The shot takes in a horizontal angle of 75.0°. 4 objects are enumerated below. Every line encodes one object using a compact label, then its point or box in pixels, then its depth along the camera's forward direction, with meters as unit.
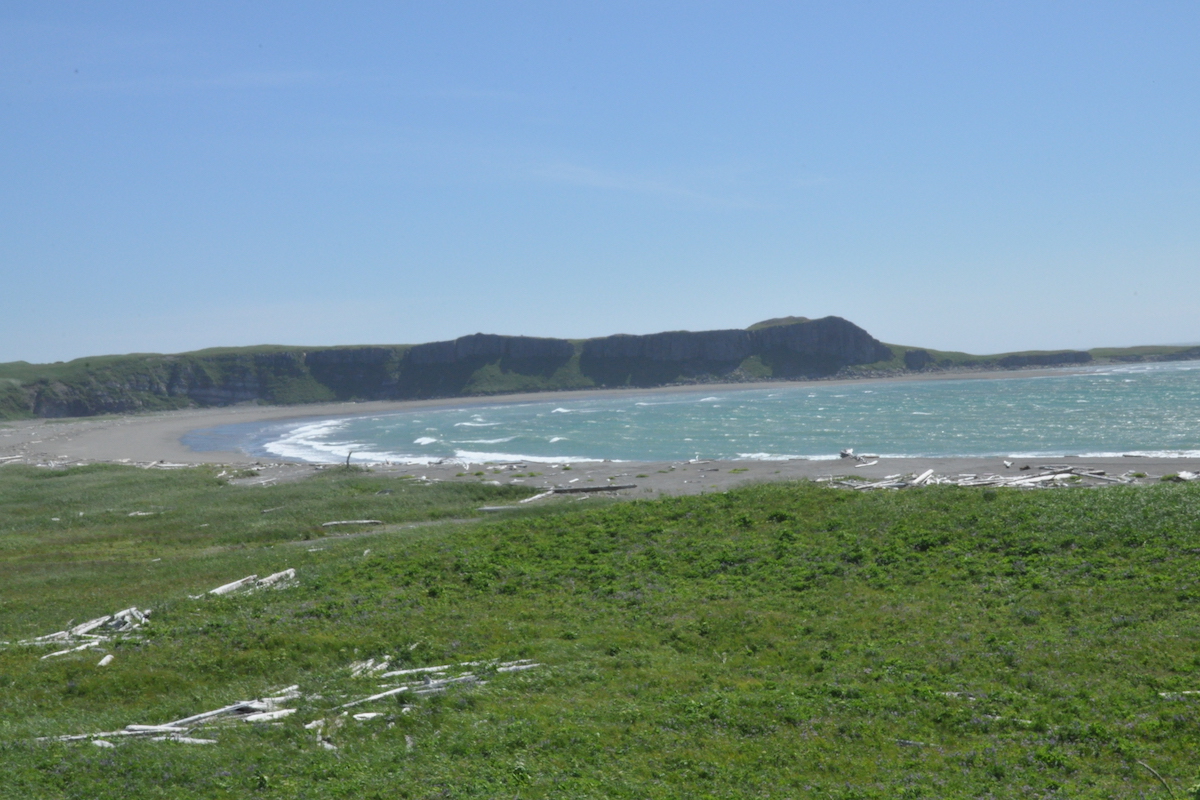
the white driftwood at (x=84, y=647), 19.09
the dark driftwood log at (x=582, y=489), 46.50
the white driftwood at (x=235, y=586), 25.03
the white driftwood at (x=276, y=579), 25.72
